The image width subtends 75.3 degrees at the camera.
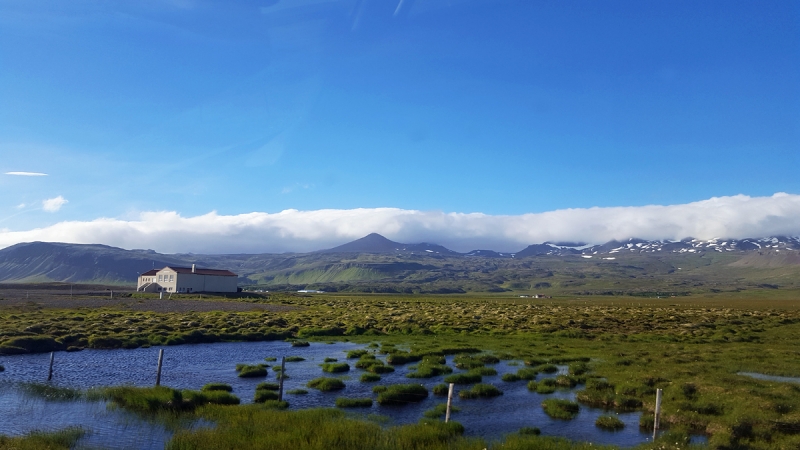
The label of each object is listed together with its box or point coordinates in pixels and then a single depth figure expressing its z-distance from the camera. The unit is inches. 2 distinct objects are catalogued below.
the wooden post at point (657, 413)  687.5
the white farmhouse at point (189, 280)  5344.5
